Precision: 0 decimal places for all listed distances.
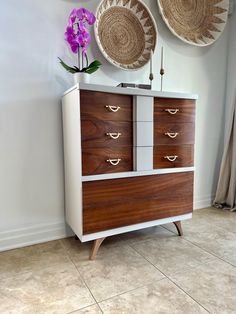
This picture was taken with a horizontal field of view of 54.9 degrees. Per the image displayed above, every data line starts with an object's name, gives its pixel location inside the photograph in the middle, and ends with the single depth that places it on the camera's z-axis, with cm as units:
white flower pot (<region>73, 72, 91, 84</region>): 136
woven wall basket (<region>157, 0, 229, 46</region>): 190
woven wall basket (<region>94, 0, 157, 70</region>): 162
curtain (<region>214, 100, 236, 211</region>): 214
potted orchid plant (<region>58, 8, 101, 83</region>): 135
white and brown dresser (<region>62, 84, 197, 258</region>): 126
